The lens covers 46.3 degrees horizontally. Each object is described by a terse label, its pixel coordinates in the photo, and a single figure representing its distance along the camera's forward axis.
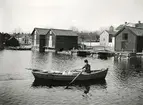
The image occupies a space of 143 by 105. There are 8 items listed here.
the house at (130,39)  49.29
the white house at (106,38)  67.67
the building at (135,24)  71.08
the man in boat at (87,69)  19.90
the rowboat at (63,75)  18.98
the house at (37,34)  67.23
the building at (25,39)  105.35
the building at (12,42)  81.55
